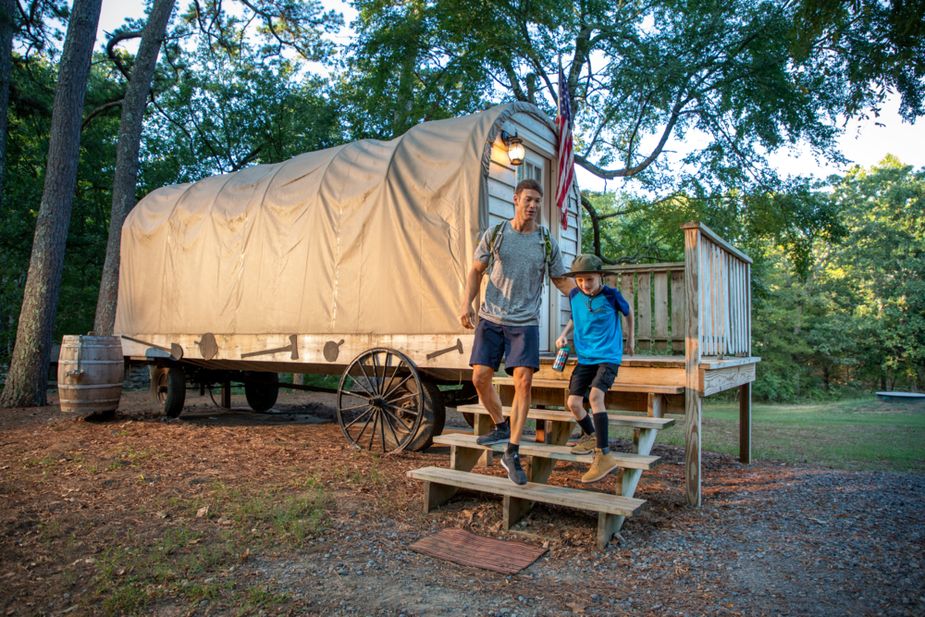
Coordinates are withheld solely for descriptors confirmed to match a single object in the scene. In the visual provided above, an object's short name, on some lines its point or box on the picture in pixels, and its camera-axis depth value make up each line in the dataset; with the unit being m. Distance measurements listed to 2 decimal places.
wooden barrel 7.26
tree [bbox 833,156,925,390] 23.27
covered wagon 5.61
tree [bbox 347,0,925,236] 11.23
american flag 6.64
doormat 3.17
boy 3.95
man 3.75
